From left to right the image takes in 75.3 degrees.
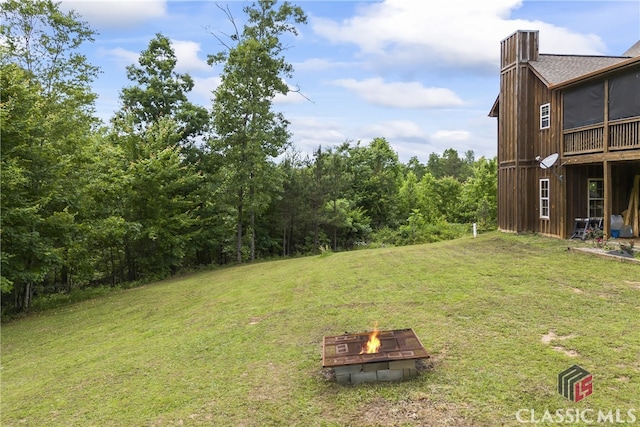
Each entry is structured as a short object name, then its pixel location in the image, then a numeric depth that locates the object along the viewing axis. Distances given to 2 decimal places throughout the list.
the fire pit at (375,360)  4.38
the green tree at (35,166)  11.24
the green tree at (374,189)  33.59
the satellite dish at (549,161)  13.14
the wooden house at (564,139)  11.33
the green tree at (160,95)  21.08
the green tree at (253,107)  19.06
